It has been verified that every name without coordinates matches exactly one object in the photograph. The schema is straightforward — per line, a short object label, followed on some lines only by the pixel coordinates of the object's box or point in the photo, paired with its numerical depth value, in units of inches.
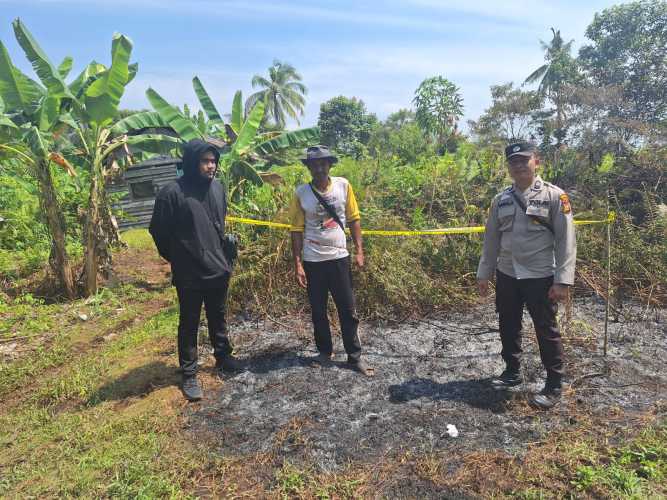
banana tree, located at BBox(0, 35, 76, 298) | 215.3
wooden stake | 140.9
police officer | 108.3
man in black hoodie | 122.8
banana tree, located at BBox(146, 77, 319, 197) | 286.0
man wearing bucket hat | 135.6
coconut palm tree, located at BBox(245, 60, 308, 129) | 1635.1
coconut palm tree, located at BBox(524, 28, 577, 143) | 1192.2
